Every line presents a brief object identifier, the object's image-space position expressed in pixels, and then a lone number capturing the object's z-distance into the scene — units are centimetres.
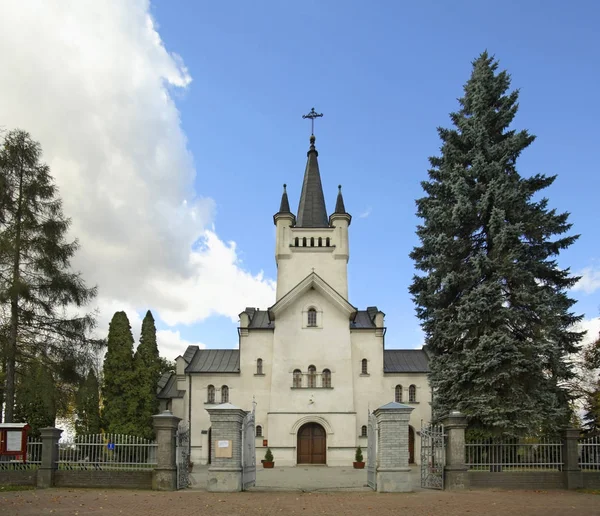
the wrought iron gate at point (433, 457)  1819
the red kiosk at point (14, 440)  1850
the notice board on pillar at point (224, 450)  1752
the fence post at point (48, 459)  1800
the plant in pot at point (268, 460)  3152
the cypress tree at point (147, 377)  3316
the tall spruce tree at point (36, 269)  2328
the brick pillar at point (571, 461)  1795
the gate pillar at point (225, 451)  1745
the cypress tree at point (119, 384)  3275
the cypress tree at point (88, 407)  2434
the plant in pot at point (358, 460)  3175
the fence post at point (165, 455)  1753
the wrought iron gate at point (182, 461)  1803
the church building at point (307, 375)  3344
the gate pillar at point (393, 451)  1739
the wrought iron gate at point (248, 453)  1802
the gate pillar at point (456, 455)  1770
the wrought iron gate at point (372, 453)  1833
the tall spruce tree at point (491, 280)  1983
